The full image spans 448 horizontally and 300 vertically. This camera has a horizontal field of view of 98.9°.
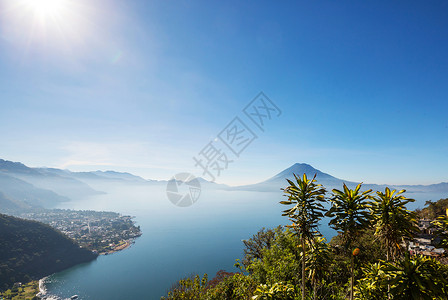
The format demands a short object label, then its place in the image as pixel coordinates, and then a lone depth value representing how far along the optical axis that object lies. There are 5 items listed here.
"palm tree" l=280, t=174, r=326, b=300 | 8.19
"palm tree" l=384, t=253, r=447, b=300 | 6.33
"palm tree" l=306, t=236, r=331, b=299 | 9.64
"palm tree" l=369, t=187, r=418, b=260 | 7.79
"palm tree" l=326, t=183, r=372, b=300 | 8.04
